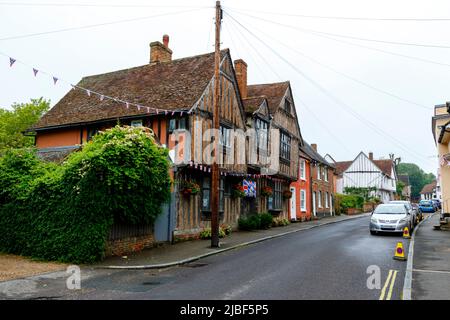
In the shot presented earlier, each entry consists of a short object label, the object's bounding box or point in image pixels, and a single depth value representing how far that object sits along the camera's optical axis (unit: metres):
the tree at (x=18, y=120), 35.28
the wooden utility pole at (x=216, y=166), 14.11
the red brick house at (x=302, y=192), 30.23
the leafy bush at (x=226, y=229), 18.97
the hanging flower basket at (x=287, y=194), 27.33
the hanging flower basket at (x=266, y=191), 23.81
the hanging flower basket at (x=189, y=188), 16.09
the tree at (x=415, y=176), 122.94
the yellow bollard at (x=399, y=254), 11.25
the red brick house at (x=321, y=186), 34.75
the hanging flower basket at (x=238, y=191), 20.34
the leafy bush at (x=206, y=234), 17.48
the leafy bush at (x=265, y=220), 22.84
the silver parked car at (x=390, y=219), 17.91
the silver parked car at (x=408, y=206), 20.69
